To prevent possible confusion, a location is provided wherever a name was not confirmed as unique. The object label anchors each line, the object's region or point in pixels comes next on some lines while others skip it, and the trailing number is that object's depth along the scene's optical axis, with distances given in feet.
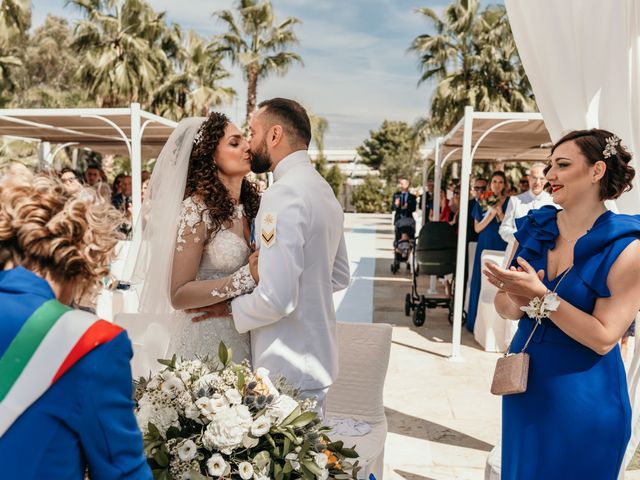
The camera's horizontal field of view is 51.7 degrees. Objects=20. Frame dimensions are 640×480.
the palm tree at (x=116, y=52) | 73.56
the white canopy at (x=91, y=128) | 24.50
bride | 8.80
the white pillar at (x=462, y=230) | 22.33
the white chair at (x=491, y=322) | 24.11
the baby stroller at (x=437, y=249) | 27.58
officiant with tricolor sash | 3.56
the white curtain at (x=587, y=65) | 10.30
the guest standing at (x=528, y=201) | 23.35
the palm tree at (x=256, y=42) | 78.89
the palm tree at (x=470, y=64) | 78.84
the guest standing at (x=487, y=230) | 26.89
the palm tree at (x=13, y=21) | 55.42
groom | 7.77
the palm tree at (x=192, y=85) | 80.59
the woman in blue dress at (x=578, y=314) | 7.75
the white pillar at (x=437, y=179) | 33.86
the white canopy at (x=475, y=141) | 22.56
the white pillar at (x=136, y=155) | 24.08
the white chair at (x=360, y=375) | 12.14
